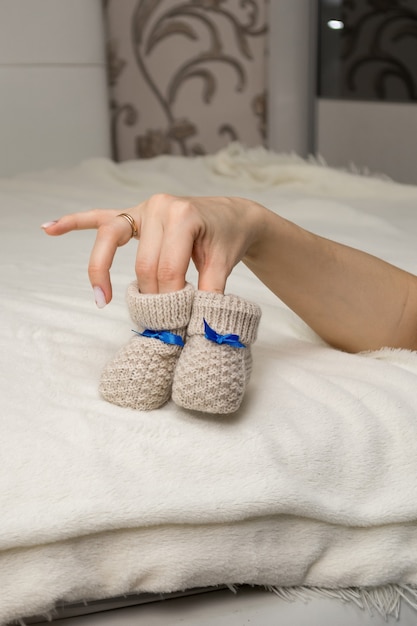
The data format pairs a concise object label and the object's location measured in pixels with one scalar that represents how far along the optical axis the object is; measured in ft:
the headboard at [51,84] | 8.88
